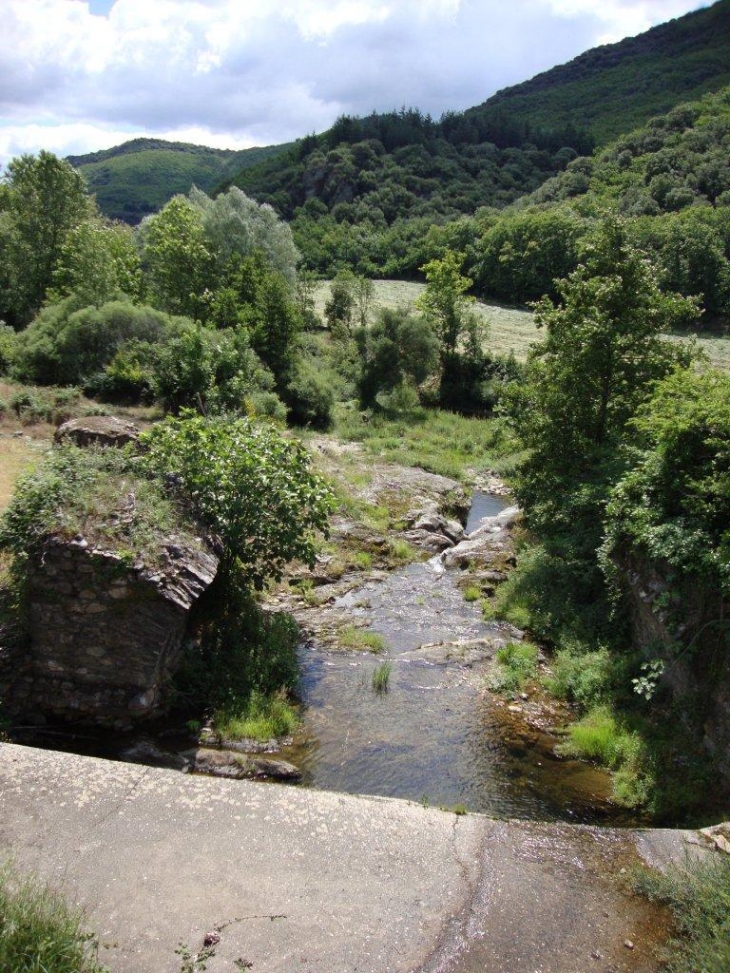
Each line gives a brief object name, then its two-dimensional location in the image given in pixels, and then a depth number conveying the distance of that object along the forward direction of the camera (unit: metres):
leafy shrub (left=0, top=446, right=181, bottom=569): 9.33
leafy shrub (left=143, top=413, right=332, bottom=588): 11.25
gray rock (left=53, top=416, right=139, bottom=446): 17.02
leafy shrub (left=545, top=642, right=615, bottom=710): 11.22
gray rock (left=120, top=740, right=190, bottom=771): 8.93
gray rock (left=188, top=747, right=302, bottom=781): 8.92
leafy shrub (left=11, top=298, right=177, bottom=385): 27.20
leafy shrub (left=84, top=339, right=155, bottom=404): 25.88
